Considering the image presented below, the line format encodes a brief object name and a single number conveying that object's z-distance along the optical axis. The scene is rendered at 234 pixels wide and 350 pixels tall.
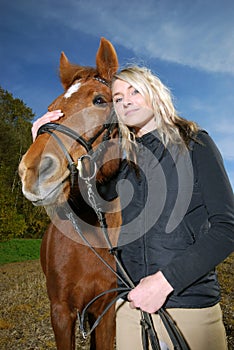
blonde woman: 1.28
